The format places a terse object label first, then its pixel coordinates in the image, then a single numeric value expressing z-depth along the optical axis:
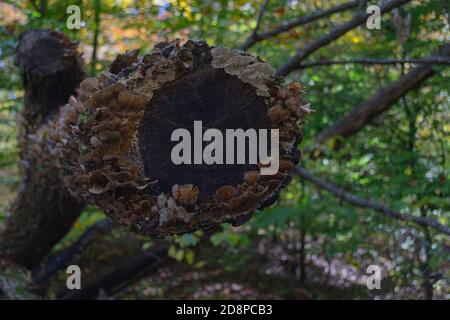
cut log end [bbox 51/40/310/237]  1.83
